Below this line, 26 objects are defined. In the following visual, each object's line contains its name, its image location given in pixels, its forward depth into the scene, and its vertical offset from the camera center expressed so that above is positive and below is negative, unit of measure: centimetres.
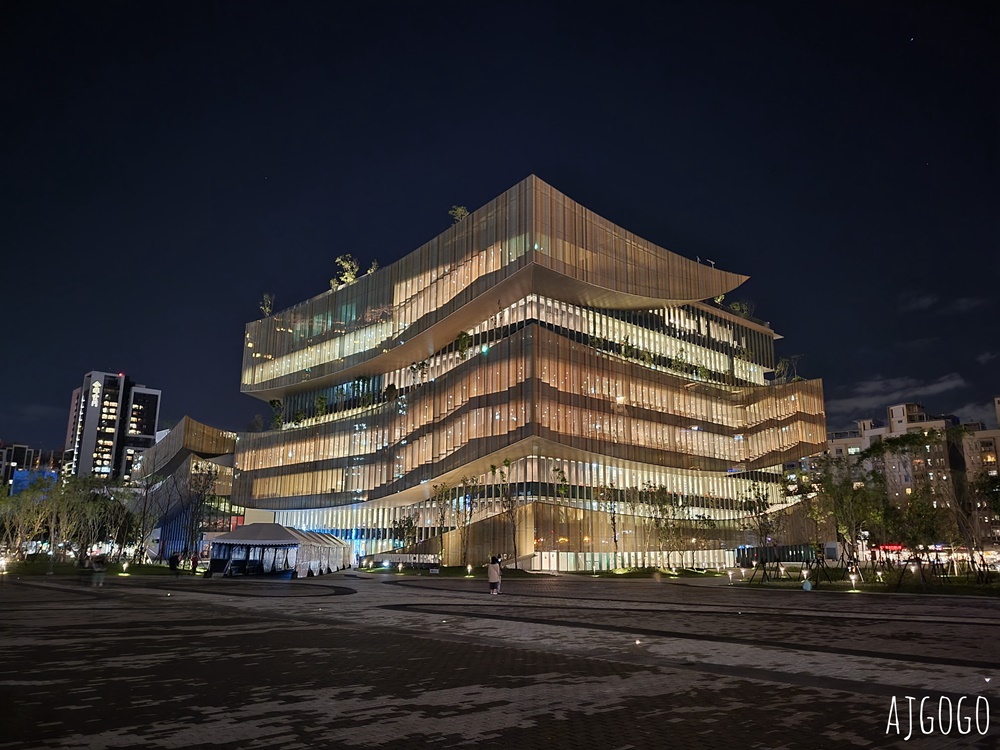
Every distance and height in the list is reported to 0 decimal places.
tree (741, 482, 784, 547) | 7069 +355
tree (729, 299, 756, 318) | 10031 +3255
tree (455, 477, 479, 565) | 6694 +375
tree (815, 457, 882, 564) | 5359 +383
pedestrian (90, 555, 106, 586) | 4364 -182
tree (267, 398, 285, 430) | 10594 +1910
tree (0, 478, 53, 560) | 7094 +339
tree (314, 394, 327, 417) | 9904 +1877
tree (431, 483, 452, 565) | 6762 +422
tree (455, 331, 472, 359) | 7594 +2069
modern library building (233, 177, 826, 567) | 6594 +1563
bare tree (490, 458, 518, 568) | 6185 +471
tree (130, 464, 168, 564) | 7878 +487
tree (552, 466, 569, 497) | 6650 +576
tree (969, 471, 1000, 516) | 5022 +408
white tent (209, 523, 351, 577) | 5084 -47
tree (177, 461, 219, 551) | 7962 +614
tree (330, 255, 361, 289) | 9856 +3653
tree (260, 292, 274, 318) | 10969 +3589
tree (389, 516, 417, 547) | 7739 +164
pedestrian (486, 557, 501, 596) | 3309 -128
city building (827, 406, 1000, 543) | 13125 +1888
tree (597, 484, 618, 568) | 6928 +462
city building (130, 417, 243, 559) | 9488 +782
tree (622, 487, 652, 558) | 7181 +303
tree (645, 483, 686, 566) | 6938 +297
